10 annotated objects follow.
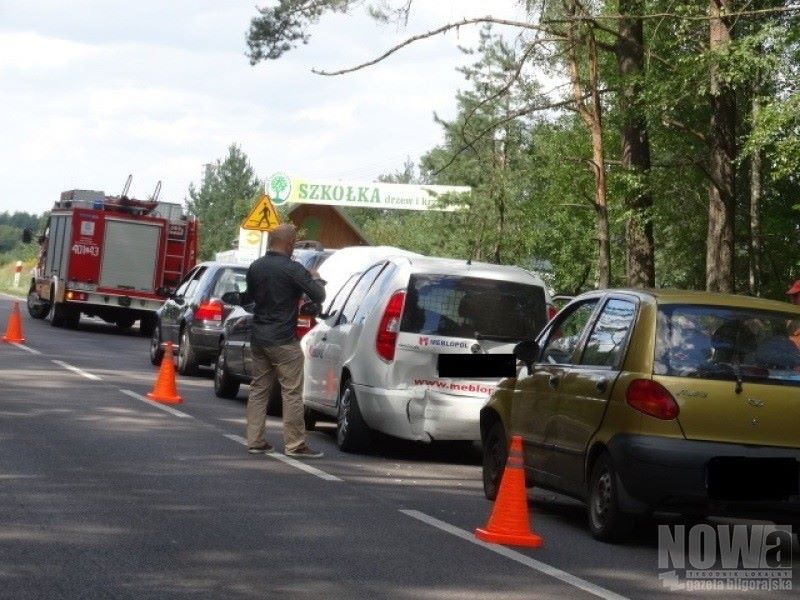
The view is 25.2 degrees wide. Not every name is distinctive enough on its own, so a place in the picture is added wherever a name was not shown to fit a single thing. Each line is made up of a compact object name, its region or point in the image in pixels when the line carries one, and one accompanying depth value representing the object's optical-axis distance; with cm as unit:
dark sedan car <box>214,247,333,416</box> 2073
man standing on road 1466
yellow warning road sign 3328
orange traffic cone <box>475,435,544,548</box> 1016
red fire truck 3909
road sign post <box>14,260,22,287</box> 7774
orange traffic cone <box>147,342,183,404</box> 1975
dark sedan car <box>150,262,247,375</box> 2475
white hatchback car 1482
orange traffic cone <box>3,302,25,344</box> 3070
